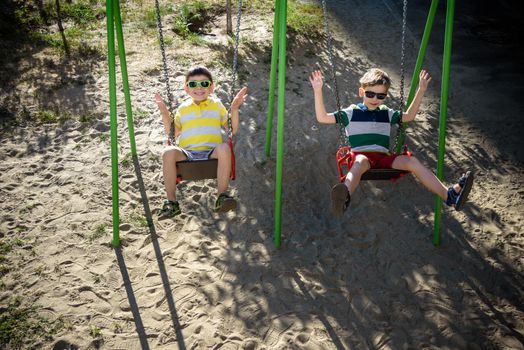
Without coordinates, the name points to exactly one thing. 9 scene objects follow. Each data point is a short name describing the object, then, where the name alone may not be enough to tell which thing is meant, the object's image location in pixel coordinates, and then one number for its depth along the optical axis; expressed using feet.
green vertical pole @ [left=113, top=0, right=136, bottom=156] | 12.68
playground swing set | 11.58
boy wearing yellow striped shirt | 11.76
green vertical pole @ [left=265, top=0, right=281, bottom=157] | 14.21
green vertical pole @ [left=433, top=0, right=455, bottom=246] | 11.97
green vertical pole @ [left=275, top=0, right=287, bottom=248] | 11.53
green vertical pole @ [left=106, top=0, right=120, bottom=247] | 11.50
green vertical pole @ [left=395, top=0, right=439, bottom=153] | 14.10
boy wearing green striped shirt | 11.63
